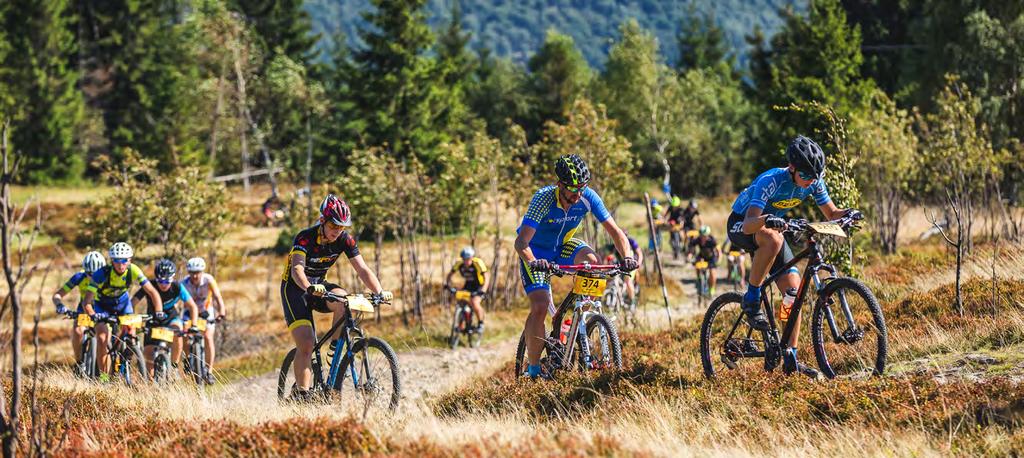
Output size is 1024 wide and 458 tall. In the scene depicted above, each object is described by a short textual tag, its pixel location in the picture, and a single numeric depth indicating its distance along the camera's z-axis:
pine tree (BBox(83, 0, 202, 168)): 61.84
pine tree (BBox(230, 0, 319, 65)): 68.50
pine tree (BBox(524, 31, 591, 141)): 69.81
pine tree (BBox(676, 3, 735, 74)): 87.62
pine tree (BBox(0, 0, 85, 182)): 59.50
